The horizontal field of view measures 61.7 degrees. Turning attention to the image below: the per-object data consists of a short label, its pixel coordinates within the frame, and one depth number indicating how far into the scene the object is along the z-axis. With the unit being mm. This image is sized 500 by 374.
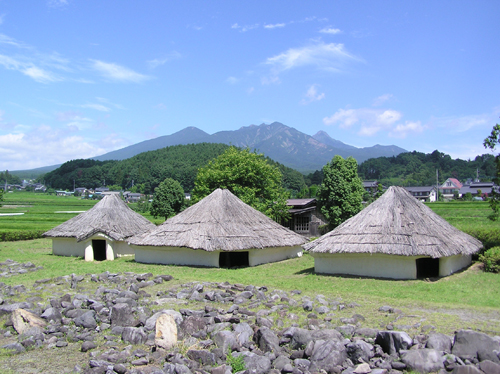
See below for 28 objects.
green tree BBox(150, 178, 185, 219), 48844
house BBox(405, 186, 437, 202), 93350
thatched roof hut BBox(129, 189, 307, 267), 24016
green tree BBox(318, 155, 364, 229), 38312
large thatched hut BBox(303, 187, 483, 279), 19156
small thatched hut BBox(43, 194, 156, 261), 28453
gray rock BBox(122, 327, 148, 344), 11336
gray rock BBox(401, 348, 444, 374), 9117
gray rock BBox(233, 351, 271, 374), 9477
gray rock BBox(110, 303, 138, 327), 12578
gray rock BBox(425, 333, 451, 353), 9781
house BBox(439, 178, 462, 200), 106600
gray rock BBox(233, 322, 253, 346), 10953
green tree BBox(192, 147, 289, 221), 35953
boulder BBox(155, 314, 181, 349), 10938
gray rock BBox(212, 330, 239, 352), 10617
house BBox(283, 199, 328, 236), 45219
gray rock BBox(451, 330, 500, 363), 9328
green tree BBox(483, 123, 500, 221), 22781
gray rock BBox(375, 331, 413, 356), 9820
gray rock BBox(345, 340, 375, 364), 9743
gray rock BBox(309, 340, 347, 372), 9556
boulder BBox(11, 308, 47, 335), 12234
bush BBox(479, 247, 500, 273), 20417
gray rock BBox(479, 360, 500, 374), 8742
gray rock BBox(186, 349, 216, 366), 9938
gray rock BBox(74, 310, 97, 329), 12562
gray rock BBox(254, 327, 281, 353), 10477
